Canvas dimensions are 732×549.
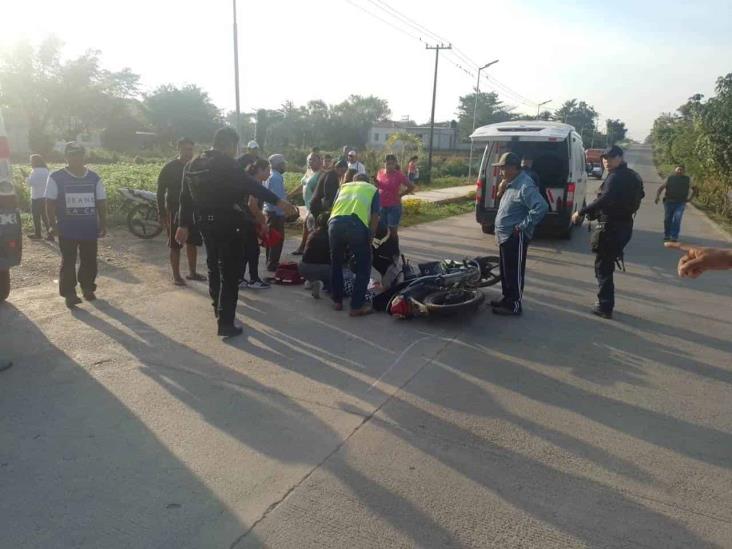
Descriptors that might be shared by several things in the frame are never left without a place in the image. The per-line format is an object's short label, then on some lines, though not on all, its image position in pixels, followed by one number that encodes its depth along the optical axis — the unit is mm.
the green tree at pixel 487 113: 74256
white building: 79788
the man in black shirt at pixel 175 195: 7117
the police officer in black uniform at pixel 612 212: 6172
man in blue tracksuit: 6078
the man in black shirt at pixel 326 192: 7543
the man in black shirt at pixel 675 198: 11938
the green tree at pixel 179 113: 62875
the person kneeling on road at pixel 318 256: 6691
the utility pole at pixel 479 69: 39044
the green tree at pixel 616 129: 116950
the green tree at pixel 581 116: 93262
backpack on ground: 7598
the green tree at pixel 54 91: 56225
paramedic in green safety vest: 5977
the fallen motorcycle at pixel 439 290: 5941
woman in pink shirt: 9539
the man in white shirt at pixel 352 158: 10914
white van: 11094
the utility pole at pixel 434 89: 35116
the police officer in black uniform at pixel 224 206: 5168
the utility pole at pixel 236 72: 16184
